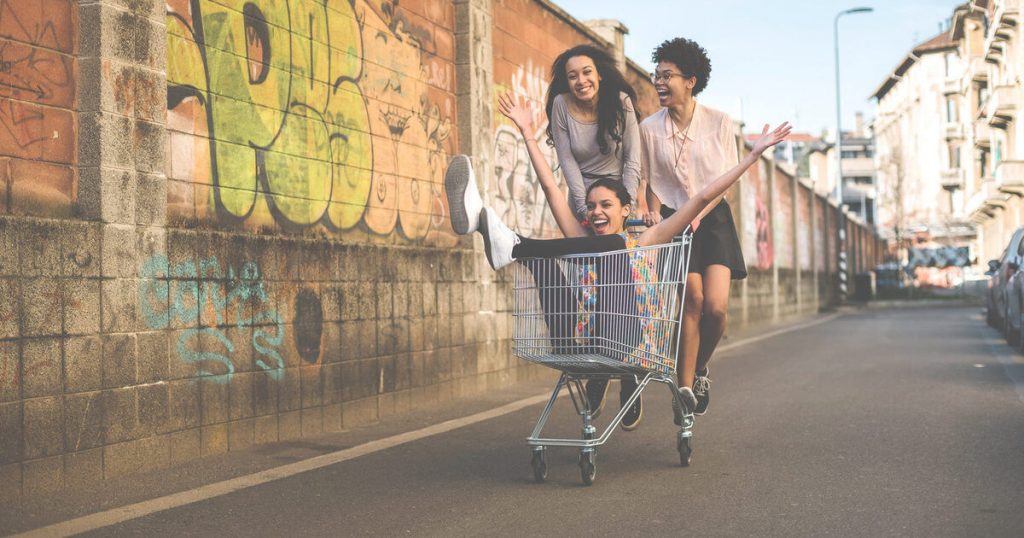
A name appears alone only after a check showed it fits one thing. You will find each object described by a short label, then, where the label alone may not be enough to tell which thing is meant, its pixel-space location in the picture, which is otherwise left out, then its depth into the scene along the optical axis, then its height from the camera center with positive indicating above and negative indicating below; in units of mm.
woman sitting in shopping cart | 5266 +338
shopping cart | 5359 -152
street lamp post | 45500 +2378
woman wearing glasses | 6305 +611
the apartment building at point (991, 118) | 47844 +7357
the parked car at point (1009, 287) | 15547 -186
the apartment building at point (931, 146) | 83938 +10057
